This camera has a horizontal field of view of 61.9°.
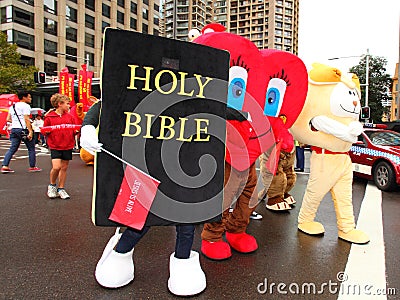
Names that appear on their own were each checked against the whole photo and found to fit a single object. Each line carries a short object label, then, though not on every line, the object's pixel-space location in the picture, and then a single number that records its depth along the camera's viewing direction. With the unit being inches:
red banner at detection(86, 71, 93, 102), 663.8
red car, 262.0
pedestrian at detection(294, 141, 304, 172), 369.7
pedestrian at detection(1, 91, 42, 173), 295.9
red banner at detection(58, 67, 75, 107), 665.0
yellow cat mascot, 143.5
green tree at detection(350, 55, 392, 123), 1501.0
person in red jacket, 202.5
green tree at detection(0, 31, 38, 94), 971.9
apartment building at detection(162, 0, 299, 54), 4031.0
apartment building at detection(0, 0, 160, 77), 1400.1
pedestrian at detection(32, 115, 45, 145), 583.9
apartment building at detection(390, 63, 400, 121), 2037.4
